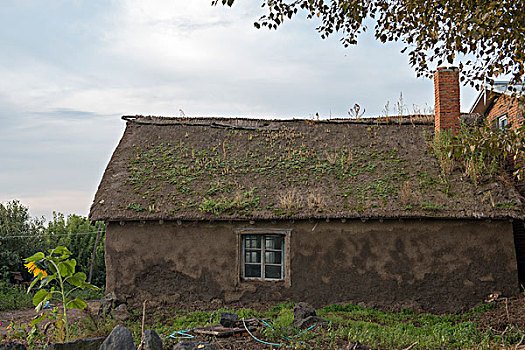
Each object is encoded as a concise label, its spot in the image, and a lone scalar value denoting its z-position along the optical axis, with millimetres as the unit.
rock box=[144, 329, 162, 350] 7000
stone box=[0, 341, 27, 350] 7051
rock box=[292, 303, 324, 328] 9359
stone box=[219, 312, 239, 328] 9328
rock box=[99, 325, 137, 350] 6636
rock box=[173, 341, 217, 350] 7137
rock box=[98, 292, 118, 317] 12484
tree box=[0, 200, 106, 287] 19469
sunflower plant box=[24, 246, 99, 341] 7773
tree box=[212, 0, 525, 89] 9688
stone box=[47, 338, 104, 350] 7020
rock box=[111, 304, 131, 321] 12070
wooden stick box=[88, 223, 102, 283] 18903
